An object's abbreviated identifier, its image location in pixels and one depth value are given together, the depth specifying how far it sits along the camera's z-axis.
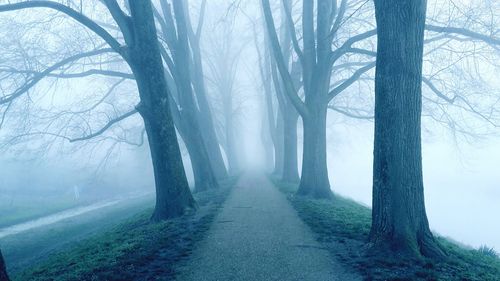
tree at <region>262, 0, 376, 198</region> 13.34
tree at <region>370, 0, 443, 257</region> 6.16
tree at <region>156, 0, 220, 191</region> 16.44
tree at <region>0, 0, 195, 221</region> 9.89
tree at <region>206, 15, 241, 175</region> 33.78
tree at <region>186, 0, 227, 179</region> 23.19
